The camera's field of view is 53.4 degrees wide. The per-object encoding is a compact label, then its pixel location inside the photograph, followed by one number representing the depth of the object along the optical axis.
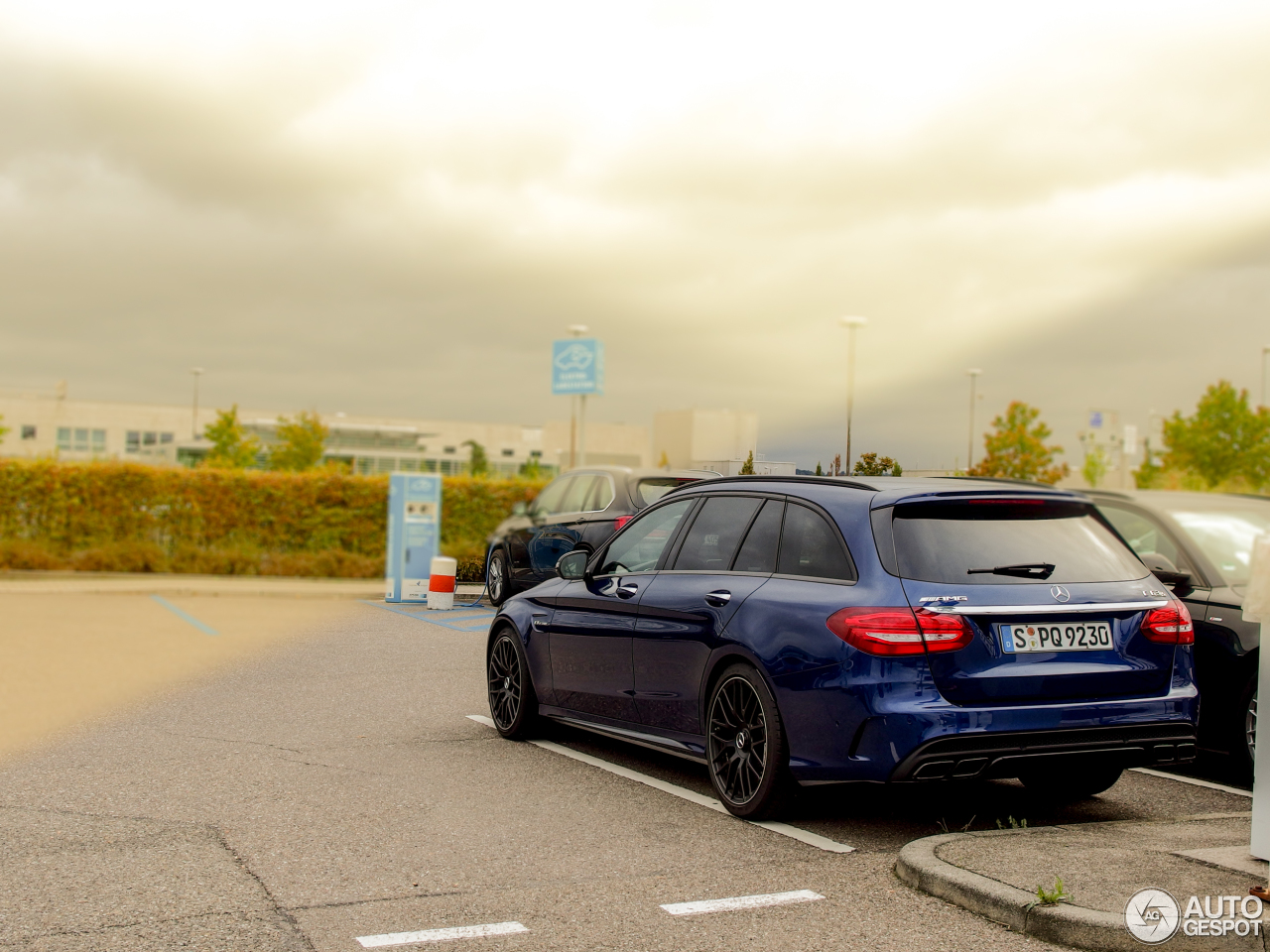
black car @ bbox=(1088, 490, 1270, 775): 6.75
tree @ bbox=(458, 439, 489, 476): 49.75
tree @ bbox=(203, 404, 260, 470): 66.06
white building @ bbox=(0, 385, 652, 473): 93.31
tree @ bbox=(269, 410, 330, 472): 64.56
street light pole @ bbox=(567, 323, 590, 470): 31.22
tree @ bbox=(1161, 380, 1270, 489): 49.22
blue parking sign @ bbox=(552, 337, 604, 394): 33.09
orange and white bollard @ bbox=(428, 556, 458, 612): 16.67
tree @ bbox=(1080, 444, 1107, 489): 52.00
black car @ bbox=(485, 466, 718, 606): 13.10
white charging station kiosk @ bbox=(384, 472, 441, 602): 17.72
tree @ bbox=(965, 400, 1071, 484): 54.78
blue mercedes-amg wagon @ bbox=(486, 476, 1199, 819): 5.16
